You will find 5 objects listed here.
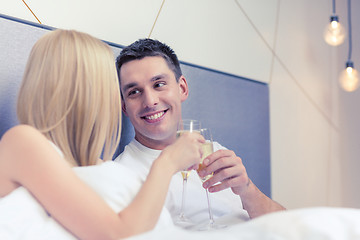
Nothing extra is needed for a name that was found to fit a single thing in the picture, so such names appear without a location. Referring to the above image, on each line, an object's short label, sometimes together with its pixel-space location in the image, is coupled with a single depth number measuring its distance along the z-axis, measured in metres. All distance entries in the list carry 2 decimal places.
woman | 0.80
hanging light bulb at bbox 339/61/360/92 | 2.82
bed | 0.66
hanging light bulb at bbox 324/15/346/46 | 2.66
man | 1.45
